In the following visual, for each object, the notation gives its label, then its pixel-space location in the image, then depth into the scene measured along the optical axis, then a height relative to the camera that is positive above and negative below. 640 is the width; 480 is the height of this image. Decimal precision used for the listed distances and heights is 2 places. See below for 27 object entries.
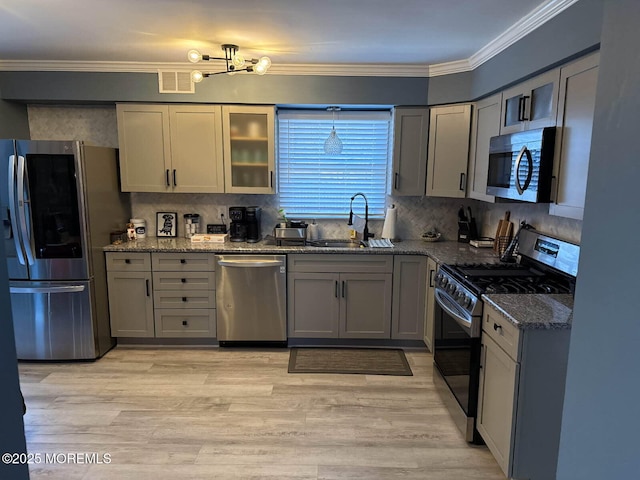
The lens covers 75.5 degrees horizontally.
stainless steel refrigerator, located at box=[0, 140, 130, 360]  3.17 -0.50
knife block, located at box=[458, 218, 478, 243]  3.95 -0.44
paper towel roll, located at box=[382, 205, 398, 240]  3.99 -0.38
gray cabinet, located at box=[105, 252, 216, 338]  3.57 -0.98
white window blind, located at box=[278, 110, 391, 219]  4.06 +0.21
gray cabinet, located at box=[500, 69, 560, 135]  2.32 +0.50
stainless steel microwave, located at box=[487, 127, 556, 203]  2.29 +0.12
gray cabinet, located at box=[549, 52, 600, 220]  2.01 +0.26
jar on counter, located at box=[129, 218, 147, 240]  3.95 -0.43
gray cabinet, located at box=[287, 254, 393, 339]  3.58 -0.97
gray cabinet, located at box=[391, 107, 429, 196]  3.71 +0.31
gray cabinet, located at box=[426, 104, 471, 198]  3.52 +0.30
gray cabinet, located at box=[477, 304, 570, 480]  1.93 -1.01
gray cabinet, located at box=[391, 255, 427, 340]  3.57 -0.97
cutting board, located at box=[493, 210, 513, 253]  3.38 -0.35
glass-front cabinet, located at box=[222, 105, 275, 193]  3.70 +0.31
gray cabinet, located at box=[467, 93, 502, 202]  3.05 +0.37
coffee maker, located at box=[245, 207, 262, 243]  3.87 -0.39
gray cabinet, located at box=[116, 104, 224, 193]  3.67 +0.30
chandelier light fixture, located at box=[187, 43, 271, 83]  2.62 +0.81
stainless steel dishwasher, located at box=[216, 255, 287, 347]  3.55 -1.00
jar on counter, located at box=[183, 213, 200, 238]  4.03 -0.41
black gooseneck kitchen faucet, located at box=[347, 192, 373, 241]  4.00 -0.32
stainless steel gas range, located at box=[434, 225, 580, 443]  2.37 -0.66
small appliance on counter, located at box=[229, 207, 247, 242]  3.84 -0.38
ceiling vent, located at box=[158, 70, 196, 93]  3.58 +0.86
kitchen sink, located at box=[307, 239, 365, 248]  3.83 -0.56
